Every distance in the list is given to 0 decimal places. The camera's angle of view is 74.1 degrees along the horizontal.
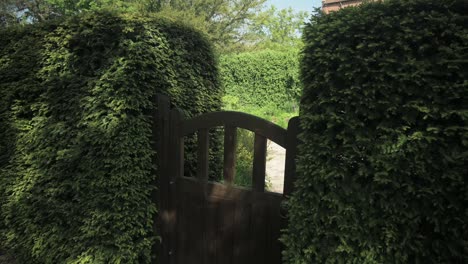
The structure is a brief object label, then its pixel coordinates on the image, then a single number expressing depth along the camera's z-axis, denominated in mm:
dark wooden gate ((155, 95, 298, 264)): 2441
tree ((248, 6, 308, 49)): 35156
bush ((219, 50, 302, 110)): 14742
